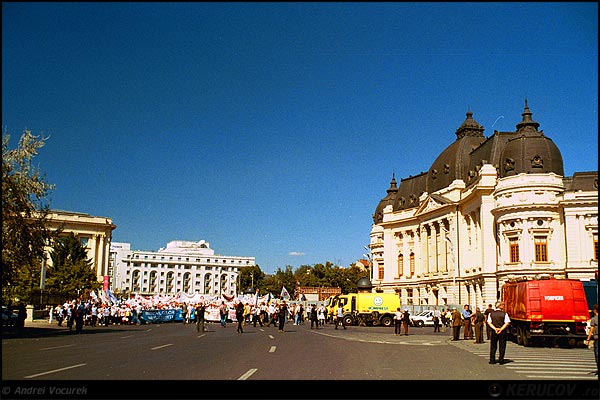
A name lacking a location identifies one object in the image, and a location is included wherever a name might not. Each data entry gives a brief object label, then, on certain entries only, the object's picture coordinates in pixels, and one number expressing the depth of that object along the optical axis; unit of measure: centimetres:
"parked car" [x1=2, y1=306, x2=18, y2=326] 4024
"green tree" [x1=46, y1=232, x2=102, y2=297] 6812
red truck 2705
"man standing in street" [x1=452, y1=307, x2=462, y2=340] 3303
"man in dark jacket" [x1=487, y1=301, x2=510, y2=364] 1789
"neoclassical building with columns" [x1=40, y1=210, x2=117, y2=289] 4806
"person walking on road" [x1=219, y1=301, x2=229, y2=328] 4831
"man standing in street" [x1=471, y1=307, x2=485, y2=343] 2978
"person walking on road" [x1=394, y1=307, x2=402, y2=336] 3912
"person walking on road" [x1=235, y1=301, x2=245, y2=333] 3741
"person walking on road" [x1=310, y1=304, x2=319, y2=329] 4725
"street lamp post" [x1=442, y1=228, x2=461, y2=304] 8119
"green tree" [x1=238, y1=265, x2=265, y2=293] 12975
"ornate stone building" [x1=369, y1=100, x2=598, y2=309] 5497
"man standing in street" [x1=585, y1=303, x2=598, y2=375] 1505
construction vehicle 6003
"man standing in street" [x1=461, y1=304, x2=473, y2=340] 3450
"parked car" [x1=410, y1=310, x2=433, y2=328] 6494
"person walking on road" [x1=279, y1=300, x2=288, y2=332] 3962
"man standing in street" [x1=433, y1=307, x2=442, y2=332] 4769
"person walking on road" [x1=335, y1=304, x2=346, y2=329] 4772
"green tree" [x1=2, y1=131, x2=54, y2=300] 2711
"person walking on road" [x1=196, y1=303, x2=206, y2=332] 3756
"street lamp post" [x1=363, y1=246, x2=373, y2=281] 11832
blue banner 5716
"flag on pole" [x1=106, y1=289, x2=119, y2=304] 5512
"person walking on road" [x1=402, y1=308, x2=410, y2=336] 3863
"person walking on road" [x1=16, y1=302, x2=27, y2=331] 3847
